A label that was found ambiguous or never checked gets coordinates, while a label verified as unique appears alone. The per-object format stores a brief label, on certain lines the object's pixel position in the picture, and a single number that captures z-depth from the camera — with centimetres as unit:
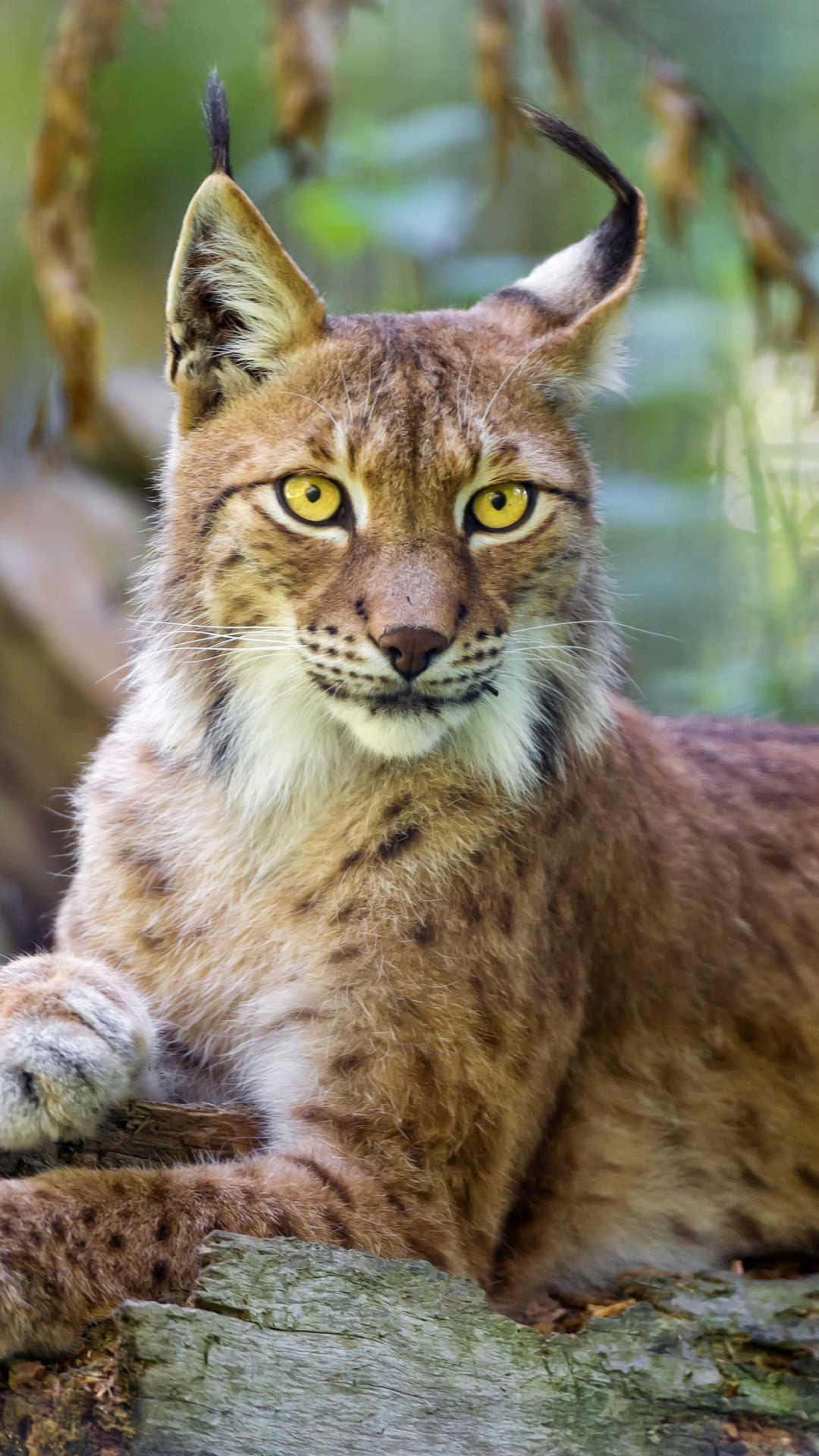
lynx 651
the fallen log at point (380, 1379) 510
